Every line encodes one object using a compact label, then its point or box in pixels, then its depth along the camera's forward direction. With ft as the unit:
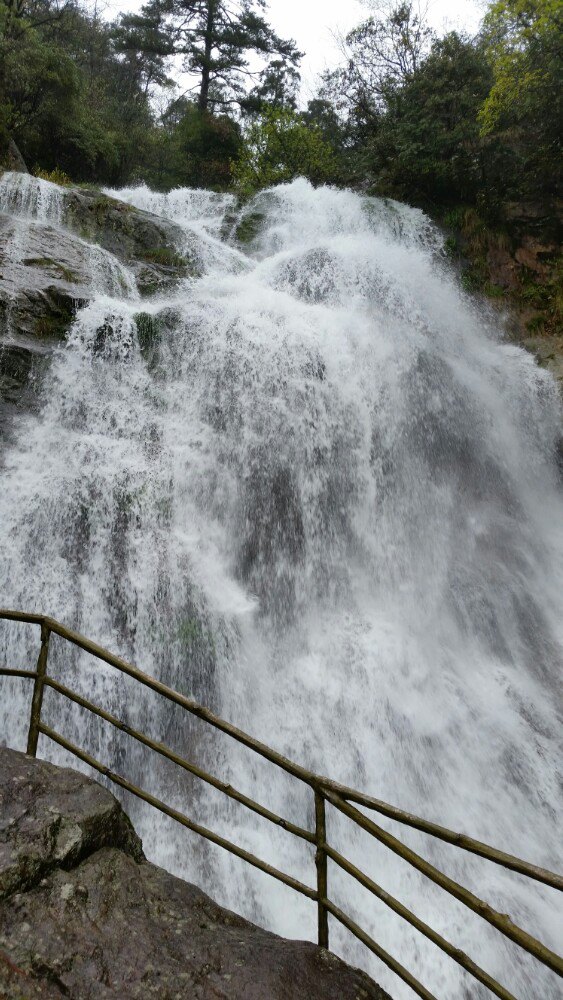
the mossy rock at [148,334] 27.02
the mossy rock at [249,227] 44.37
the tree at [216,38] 67.36
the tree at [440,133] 44.65
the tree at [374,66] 52.60
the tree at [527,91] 38.45
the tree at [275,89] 69.31
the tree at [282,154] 54.95
